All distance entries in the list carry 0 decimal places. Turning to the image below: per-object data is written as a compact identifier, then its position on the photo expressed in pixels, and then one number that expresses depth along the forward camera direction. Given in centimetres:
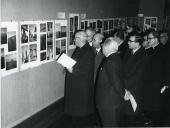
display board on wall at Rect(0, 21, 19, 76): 417
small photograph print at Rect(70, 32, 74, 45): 669
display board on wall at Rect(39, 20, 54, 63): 535
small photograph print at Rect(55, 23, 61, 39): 591
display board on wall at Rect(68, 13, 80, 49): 661
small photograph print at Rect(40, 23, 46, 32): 529
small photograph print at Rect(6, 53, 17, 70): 432
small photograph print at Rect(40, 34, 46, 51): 532
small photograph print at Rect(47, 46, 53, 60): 565
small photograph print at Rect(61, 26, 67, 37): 620
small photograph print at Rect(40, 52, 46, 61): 538
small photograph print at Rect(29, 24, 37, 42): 491
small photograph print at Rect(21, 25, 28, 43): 467
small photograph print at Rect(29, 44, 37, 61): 499
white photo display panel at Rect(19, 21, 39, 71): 470
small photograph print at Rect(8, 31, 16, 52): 431
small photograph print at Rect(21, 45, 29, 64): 471
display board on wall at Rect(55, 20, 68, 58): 597
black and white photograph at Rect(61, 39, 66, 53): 628
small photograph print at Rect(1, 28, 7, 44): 413
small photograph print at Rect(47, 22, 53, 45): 557
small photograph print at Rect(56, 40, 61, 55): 603
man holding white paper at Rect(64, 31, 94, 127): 478
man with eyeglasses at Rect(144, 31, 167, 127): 554
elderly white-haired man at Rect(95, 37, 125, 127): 398
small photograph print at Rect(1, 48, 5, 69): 415
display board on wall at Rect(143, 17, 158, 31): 1190
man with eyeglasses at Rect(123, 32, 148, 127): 454
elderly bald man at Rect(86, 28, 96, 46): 582
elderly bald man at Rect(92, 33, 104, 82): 524
